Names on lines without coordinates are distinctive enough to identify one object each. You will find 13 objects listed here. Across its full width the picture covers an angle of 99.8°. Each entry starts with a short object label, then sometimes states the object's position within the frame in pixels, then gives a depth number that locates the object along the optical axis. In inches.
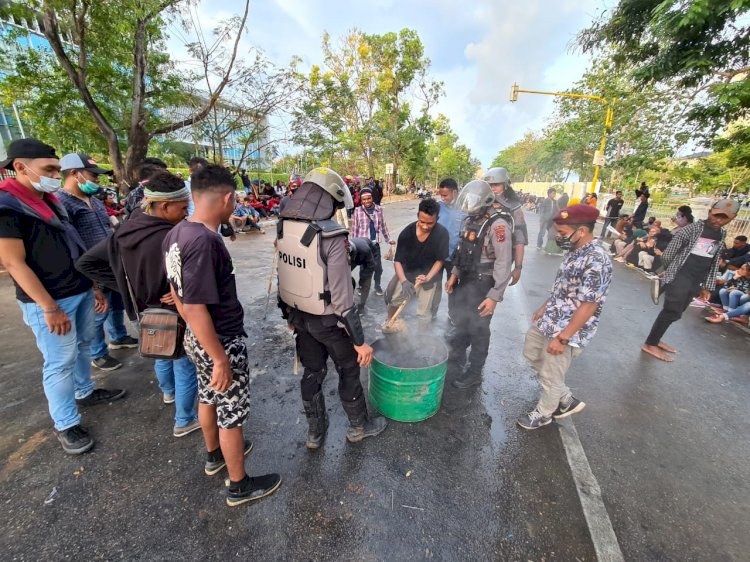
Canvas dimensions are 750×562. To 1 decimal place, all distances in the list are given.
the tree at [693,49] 206.5
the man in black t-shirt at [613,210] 478.3
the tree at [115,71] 299.0
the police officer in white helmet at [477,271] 116.6
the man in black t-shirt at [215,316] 62.9
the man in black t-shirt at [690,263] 151.7
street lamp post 469.6
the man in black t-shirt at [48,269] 83.0
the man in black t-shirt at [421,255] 132.1
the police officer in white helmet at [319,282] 78.0
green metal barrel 101.7
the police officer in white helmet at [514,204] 138.3
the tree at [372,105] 971.9
